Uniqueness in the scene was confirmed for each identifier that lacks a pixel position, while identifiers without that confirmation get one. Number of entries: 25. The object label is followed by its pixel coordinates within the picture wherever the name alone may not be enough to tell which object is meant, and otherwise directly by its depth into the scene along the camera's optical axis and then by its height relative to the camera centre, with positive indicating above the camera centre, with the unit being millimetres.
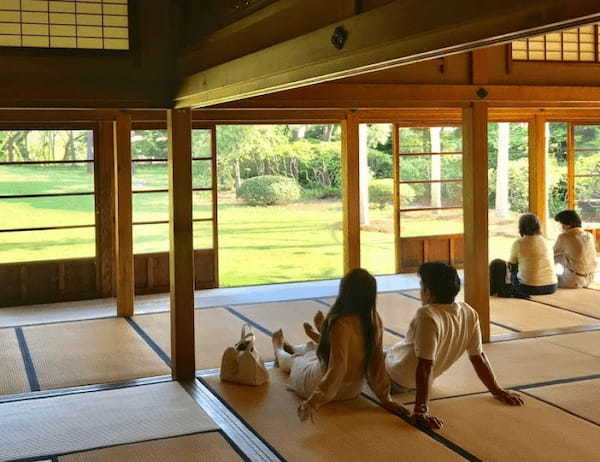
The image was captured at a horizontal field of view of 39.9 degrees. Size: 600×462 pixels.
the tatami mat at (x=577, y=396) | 4566 -1179
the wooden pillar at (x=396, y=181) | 9805 +196
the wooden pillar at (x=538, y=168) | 10219 +335
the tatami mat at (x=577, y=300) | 7520 -1009
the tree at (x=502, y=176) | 15438 +370
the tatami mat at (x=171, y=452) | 3955 -1226
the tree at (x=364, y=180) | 15142 +336
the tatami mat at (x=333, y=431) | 3955 -1205
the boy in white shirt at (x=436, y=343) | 4336 -802
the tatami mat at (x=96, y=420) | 4207 -1204
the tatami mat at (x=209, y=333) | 5984 -1083
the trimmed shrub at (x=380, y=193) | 17234 +98
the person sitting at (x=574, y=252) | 8414 -589
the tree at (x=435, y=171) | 10312 +328
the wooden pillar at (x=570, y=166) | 10406 +362
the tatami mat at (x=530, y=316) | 6879 -1056
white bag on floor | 5129 -1029
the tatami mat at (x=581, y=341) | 6004 -1108
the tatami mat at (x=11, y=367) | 5250 -1132
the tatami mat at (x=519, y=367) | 5039 -1143
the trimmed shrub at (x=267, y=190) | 17344 +190
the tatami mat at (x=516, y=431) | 3934 -1206
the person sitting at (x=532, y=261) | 8008 -642
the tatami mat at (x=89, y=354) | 5504 -1119
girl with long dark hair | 4289 -807
